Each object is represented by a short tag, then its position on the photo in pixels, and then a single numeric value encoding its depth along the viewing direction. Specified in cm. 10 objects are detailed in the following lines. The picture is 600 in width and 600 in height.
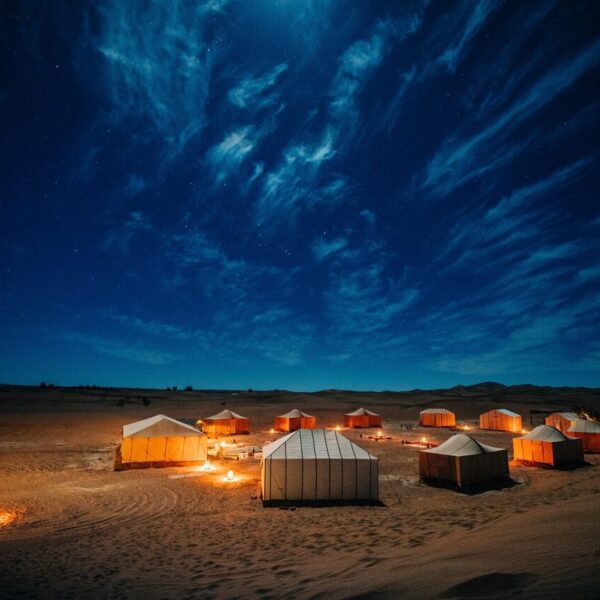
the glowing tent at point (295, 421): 4288
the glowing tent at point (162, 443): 2298
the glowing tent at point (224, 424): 4028
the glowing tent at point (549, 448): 2281
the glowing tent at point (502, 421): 4369
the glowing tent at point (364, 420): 4662
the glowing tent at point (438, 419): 4862
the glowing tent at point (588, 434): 2792
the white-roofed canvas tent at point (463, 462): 1839
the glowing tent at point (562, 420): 3781
